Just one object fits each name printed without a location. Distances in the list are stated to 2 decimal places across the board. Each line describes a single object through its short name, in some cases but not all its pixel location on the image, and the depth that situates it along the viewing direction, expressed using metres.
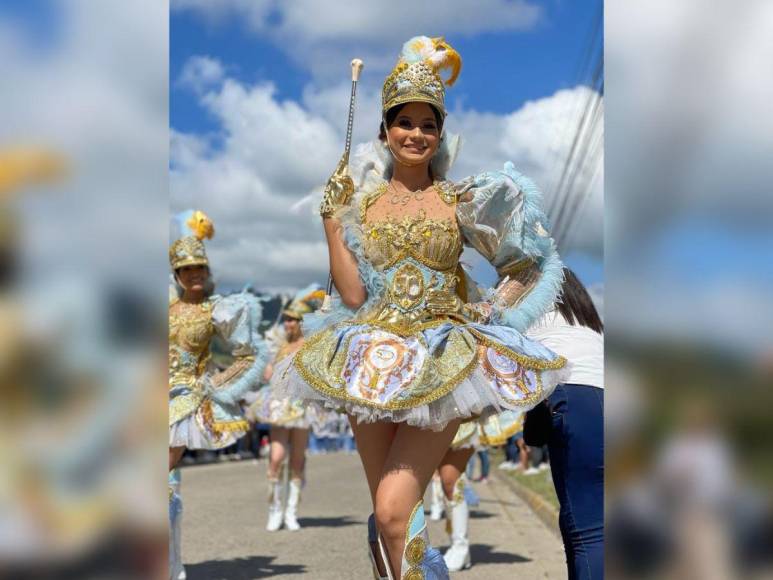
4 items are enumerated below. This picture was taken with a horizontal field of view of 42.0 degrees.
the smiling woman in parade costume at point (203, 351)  7.09
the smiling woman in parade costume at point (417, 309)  3.93
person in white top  4.20
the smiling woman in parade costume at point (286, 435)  11.43
